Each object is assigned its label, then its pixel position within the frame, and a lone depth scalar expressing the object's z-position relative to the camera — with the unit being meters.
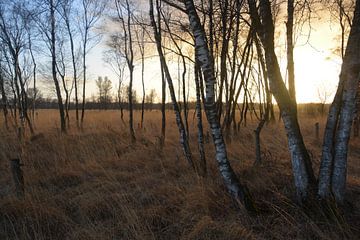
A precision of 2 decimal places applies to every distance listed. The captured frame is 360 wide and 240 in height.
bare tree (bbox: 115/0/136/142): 12.06
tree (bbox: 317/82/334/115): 25.20
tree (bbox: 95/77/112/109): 63.34
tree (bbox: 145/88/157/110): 68.84
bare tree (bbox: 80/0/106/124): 16.49
